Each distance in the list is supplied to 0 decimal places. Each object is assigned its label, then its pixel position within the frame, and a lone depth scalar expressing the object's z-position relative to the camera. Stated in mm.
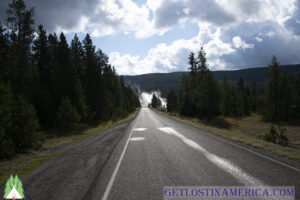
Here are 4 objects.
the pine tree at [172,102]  87556
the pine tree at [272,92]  43625
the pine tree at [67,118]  20688
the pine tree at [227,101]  54650
